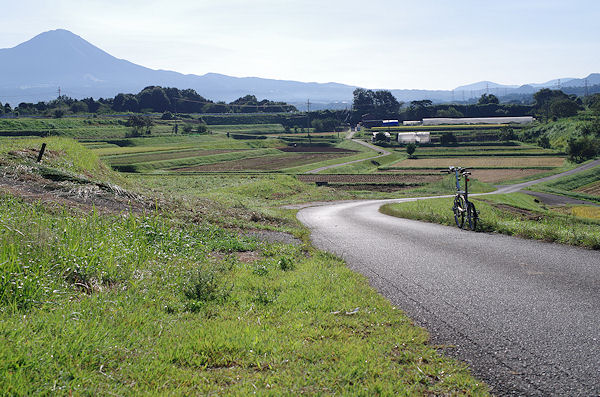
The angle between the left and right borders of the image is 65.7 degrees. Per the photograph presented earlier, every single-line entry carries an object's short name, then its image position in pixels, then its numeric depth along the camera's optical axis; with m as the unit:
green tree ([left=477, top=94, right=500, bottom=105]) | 188.50
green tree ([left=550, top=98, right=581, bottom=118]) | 135.12
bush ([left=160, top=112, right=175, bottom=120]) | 148.65
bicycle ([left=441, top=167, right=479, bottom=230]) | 14.77
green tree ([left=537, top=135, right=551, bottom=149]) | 99.00
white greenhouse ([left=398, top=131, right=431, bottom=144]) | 112.47
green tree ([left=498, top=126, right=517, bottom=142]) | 109.50
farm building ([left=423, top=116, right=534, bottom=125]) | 149.12
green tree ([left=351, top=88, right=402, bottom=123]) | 180.12
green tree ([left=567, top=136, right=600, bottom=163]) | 77.38
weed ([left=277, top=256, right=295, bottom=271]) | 8.91
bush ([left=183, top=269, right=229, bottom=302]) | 6.45
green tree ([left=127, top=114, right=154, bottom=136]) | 104.25
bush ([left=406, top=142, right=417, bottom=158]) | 95.06
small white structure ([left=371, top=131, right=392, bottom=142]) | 119.11
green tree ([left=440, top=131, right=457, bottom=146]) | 106.70
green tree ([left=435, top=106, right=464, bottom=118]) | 171.62
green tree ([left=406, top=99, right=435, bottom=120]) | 175.62
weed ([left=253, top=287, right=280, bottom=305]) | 6.53
